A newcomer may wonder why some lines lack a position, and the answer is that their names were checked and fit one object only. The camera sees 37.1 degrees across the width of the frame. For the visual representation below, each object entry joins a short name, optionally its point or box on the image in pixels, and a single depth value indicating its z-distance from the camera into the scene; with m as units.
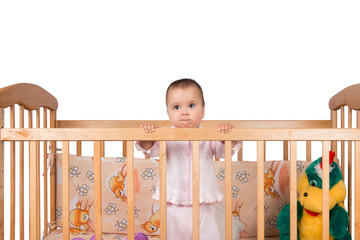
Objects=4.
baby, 2.33
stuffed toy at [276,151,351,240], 2.55
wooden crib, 2.06
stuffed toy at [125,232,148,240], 2.55
